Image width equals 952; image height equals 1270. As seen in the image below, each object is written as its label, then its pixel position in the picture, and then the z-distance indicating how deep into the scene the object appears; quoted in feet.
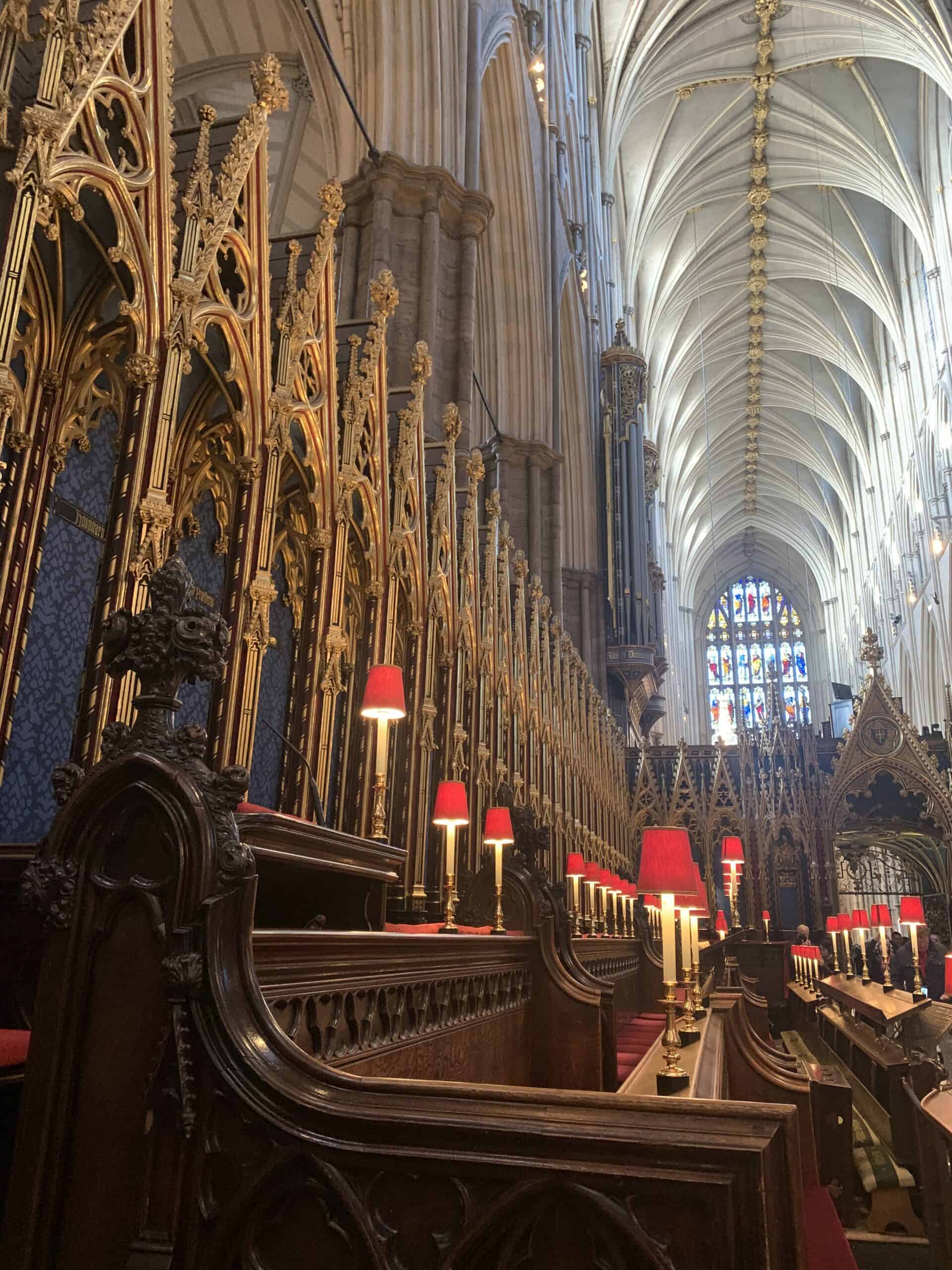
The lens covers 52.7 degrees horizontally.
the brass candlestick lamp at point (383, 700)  13.92
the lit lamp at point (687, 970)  11.51
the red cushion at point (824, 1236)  8.81
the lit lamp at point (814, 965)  45.70
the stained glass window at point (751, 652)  151.17
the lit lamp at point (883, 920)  39.19
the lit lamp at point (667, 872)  10.80
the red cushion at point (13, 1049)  5.61
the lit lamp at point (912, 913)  35.88
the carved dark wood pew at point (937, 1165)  8.75
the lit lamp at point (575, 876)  29.60
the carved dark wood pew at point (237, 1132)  3.80
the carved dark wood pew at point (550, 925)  11.96
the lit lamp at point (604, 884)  35.58
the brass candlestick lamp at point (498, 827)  17.25
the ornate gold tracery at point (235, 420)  11.38
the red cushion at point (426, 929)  12.71
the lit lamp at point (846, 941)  45.24
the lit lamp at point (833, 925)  45.34
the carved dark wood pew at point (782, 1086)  10.67
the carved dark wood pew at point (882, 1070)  16.97
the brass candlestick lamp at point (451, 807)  15.96
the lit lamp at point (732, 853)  43.37
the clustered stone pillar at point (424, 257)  27.55
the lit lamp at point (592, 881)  33.47
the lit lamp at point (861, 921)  48.03
